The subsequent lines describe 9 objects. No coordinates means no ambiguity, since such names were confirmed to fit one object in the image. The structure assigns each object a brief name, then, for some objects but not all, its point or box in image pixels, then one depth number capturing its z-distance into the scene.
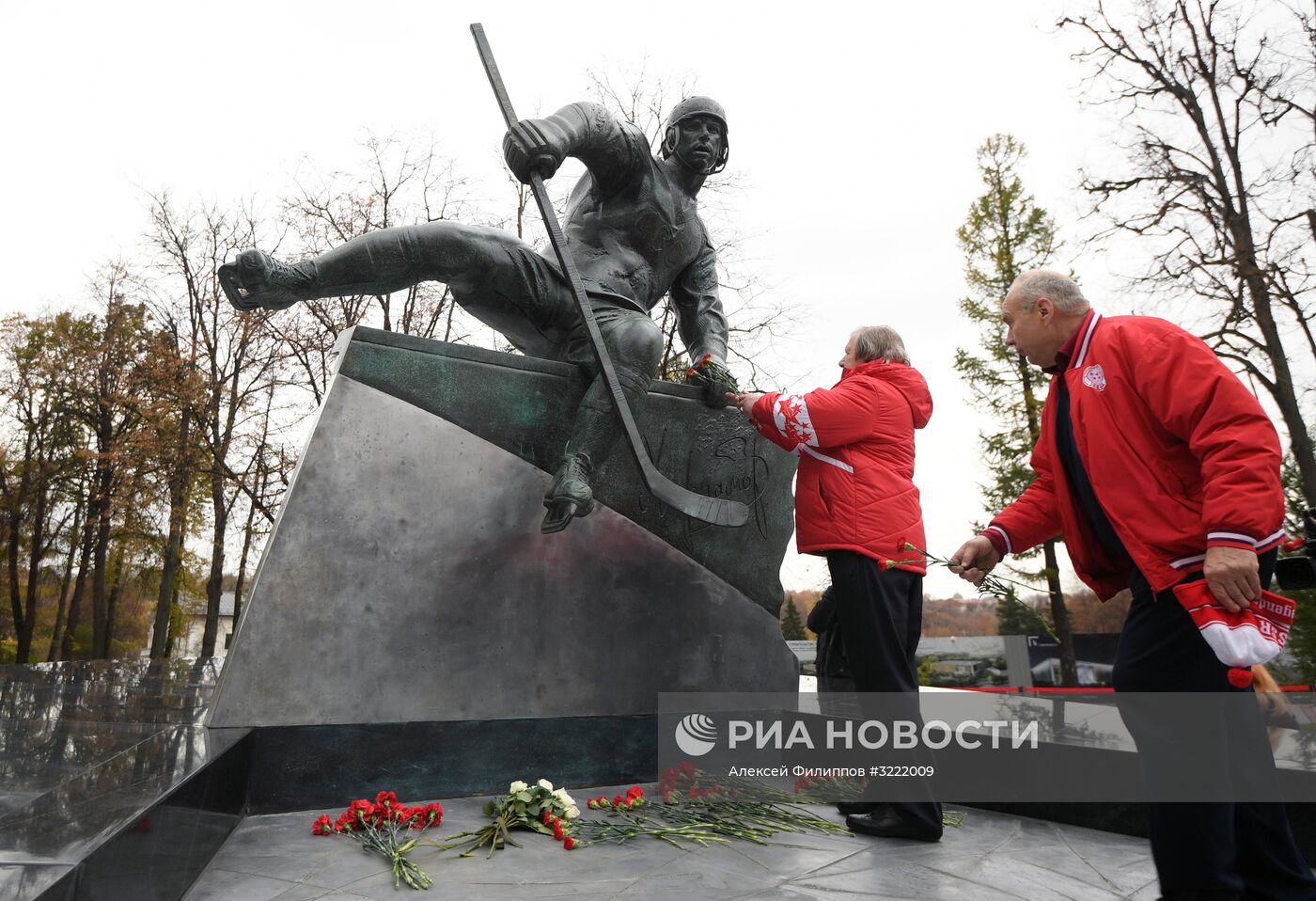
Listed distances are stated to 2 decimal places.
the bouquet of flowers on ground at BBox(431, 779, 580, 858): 2.70
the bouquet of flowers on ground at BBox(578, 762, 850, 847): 2.86
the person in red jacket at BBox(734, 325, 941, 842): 3.15
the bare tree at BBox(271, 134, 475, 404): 17.38
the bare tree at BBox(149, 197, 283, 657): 17.86
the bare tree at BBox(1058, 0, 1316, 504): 12.16
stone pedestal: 3.08
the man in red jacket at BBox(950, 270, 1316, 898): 1.72
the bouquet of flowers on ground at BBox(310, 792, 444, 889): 2.54
